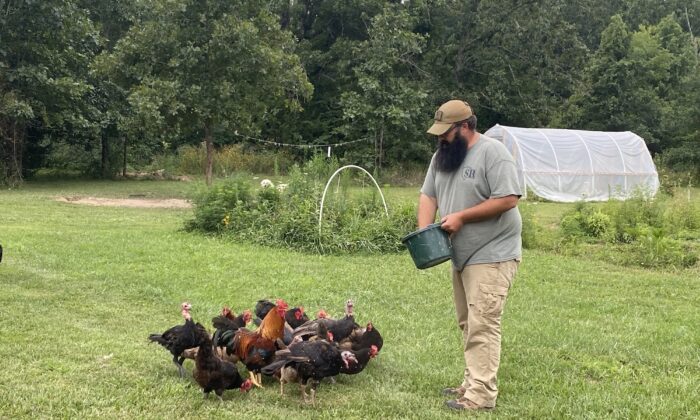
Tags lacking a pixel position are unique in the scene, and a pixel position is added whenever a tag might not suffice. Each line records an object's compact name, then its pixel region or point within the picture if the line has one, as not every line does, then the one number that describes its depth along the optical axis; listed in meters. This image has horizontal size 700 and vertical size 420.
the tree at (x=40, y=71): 20.58
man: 3.94
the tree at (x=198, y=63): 18.12
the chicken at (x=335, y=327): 4.72
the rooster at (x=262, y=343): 4.40
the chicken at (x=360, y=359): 4.50
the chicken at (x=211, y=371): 4.10
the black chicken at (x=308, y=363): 4.11
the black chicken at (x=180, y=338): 4.35
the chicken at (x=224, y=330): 4.54
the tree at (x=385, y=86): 28.22
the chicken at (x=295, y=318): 5.24
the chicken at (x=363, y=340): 4.75
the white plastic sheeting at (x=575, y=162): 22.50
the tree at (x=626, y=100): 34.00
